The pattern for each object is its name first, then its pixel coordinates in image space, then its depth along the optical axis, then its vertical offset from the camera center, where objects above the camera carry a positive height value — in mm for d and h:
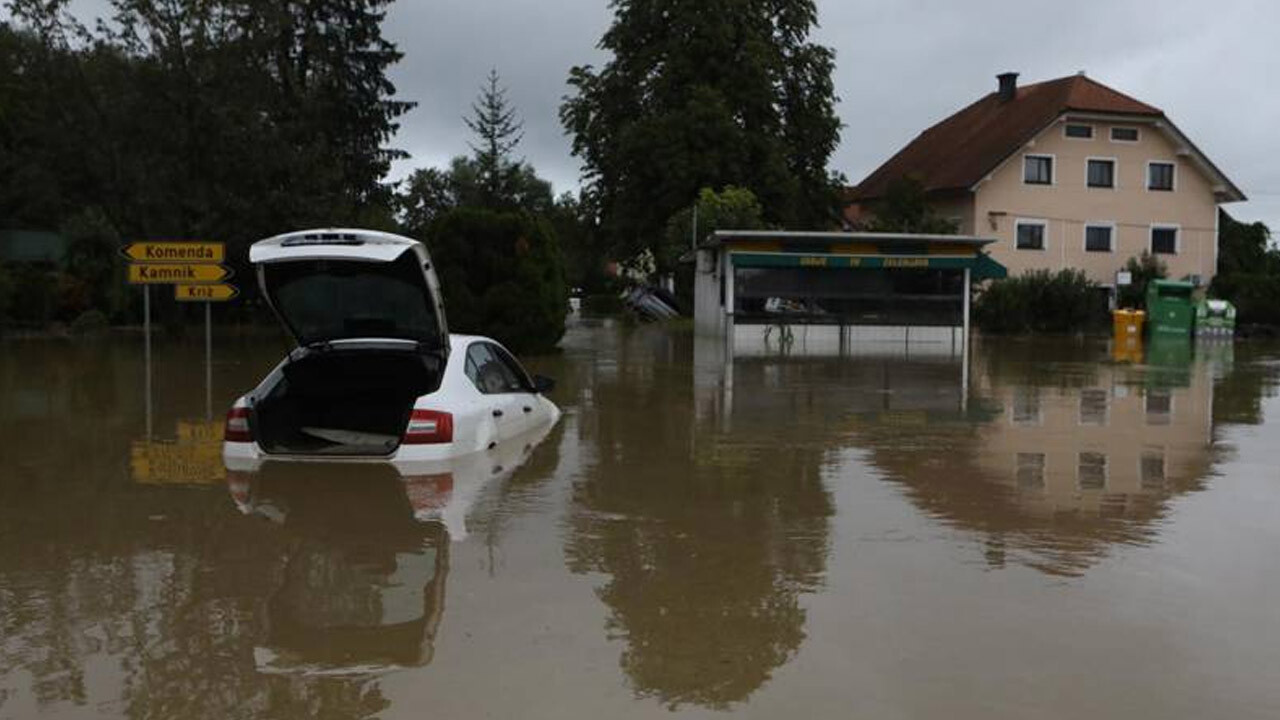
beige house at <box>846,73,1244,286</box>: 45375 +5823
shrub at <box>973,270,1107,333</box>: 41281 +1197
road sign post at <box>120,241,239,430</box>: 14234 +790
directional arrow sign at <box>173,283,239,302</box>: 14523 +500
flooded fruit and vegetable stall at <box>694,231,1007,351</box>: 30719 +1319
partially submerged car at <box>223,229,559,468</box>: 8914 -307
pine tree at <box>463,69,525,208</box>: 63844 +11131
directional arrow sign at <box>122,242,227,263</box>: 14180 +972
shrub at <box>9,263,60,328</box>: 34531 +969
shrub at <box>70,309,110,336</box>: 34938 +223
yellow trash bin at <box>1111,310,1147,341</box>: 36375 +469
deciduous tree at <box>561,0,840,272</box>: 42000 +8357
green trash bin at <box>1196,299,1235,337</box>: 38156 +680
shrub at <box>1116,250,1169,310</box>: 44750 +2391
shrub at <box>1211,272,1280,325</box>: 42938 +1510
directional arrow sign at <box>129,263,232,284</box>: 14297 +710
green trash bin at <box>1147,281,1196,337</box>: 38375 +1000
